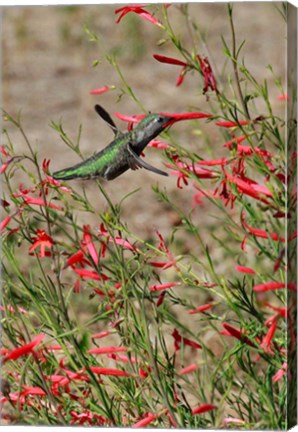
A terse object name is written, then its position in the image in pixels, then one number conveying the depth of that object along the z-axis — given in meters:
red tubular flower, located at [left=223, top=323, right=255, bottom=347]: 4.59
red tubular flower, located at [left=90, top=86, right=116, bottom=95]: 4.88
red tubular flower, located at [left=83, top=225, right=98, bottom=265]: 4.76
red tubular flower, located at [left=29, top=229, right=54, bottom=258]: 4.79
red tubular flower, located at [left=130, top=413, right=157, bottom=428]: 4.65
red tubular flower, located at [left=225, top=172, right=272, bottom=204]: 4.61
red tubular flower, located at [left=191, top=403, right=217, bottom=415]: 4.32
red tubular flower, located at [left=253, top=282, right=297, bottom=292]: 4.27
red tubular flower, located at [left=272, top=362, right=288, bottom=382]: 4.70
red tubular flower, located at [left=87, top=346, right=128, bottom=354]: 4.62
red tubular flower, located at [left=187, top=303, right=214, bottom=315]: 4.57
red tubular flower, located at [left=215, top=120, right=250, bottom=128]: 4.53
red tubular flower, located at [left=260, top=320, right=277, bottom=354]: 4.40
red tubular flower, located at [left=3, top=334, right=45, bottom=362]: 4.39
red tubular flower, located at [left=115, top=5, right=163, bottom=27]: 4.77
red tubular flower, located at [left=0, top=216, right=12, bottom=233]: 4.86
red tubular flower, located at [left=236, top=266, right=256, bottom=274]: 4.24
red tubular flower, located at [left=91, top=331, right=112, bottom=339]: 4.75
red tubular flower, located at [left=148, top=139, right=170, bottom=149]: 4.83
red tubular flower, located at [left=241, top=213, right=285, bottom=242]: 4.63
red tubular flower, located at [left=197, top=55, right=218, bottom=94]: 4.57
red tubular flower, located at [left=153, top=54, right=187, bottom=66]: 4.52
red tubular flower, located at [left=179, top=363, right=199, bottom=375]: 4.94
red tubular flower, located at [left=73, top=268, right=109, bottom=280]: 4.70
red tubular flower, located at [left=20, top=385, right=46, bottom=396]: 4.75
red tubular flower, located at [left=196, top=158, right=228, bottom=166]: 4.68
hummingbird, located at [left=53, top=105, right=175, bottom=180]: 4.90
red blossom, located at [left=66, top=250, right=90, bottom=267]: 4.72
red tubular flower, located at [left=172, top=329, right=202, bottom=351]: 4.78
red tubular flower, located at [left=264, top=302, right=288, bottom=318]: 4.59
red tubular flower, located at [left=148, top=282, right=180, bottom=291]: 4.63
